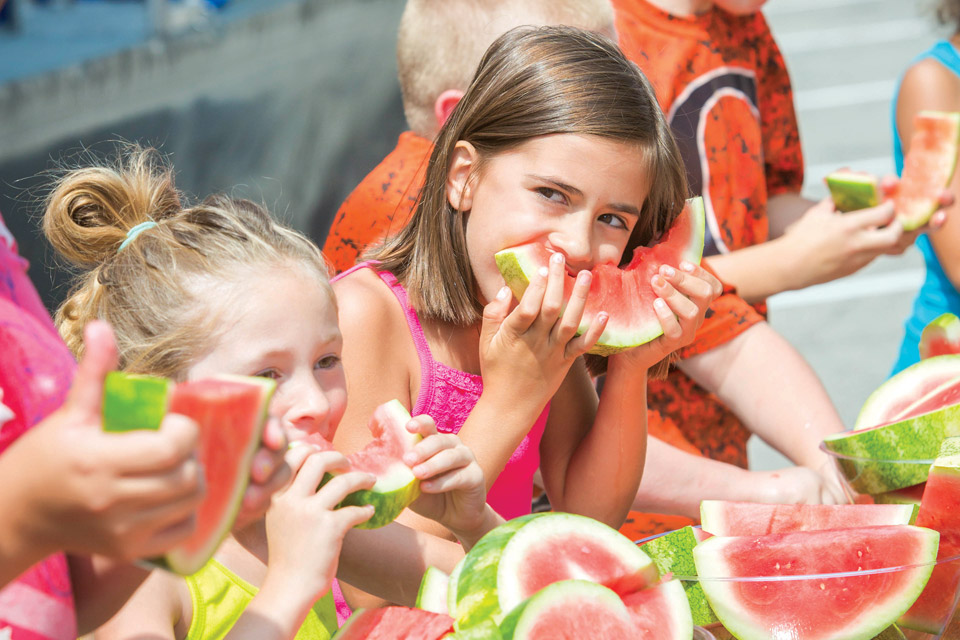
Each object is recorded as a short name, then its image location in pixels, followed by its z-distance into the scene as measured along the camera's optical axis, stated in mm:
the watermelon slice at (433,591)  2117
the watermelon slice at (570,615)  2029
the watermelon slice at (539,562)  2078
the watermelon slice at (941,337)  2469
